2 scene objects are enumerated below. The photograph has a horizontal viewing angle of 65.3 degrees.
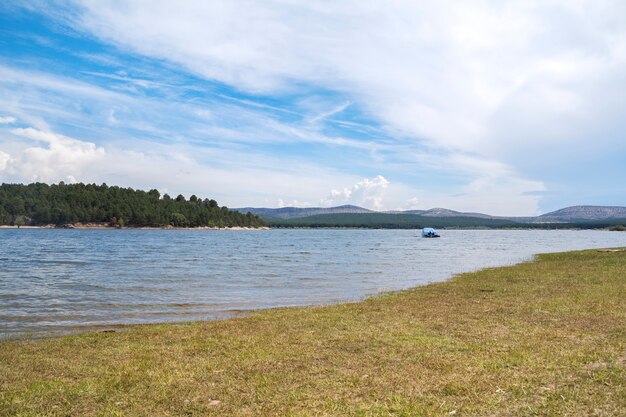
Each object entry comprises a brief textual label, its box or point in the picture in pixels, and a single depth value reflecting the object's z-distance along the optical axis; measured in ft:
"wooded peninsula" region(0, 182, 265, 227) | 649.20
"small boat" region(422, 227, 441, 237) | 582.76
